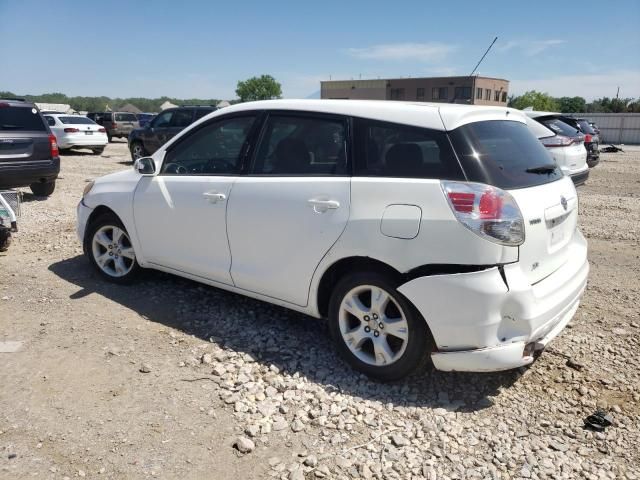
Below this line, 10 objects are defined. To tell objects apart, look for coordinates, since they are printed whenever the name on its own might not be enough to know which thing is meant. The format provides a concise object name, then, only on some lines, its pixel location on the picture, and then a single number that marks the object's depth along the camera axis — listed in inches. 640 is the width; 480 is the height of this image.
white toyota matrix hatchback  119.3
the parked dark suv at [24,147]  348.8
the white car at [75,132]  774.5
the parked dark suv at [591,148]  581.9
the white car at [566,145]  411.5
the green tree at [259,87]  4928.6
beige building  2957.7
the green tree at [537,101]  3297.7
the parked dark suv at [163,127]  641.0
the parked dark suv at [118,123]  1167.6
